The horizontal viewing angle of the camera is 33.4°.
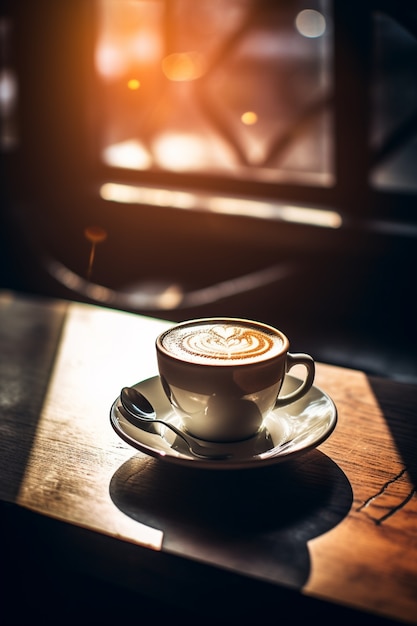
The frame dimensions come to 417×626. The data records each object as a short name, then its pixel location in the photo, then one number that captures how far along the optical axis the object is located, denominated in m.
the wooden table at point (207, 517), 0.62
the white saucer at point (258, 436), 0.70
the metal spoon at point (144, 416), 0.74
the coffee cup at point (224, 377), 0.74
